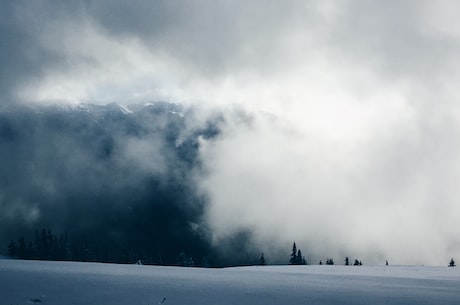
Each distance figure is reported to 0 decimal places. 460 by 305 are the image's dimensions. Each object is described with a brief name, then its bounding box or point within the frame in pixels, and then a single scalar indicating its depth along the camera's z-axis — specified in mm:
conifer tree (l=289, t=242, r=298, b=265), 138750
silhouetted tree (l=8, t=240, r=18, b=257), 163125
